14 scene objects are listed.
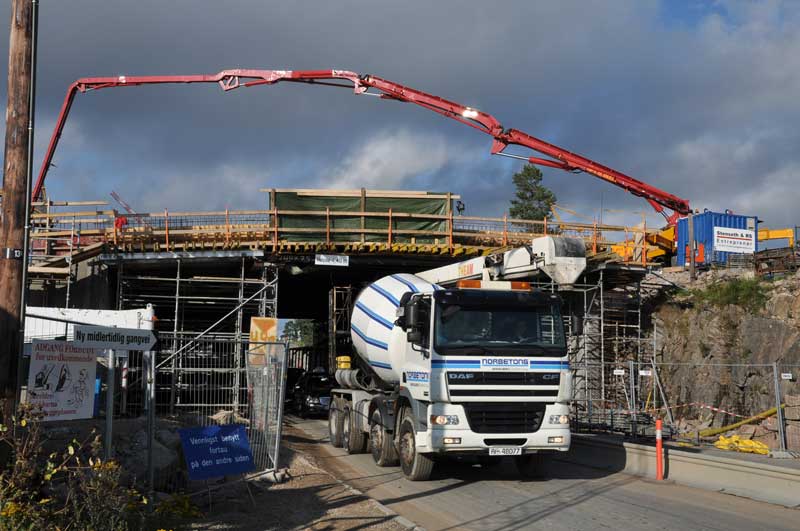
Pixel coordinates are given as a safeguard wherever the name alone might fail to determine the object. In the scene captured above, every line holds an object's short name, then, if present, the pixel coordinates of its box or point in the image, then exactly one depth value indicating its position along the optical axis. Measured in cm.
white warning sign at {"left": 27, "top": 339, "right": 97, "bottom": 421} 786
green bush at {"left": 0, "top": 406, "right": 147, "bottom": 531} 659
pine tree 6739
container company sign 3319
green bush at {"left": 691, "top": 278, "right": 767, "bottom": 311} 2669
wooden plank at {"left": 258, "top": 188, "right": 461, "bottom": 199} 2734
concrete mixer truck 1188
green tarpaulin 2712
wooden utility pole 762
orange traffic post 1264
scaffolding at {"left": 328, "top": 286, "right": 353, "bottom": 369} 2036
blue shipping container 3295
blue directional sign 953
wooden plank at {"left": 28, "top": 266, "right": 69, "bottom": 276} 2319
